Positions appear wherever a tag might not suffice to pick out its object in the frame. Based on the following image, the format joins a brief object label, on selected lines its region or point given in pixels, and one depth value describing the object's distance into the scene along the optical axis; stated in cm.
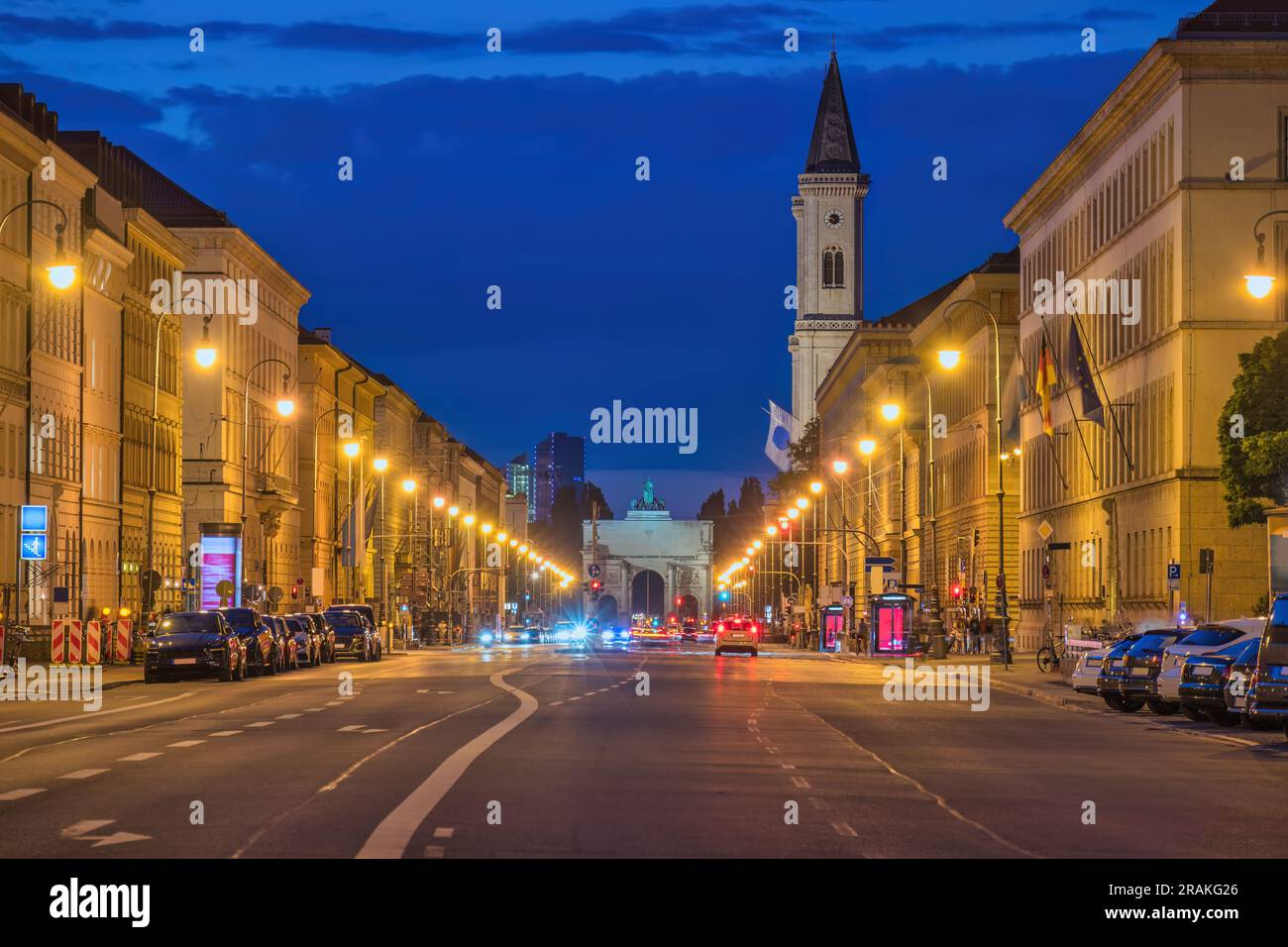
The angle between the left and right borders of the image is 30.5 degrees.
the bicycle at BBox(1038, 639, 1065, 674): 6450
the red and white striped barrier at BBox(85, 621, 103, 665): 5934
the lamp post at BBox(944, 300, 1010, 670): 6719
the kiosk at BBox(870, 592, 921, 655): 9375
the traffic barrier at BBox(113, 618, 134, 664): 6325
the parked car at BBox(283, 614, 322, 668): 6900
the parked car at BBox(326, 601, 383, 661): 8506
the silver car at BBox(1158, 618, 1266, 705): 3653
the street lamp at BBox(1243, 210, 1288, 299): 4316
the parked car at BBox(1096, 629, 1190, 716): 4075
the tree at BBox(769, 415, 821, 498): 18988
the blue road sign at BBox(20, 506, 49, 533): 5666
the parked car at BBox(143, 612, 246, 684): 5312
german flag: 7794
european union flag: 7084
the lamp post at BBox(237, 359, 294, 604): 7762
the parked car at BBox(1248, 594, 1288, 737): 2898
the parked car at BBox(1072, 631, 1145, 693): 4672
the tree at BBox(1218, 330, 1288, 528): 5462
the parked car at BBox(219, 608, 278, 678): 5844
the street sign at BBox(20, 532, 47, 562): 5694
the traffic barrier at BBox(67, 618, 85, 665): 5819
